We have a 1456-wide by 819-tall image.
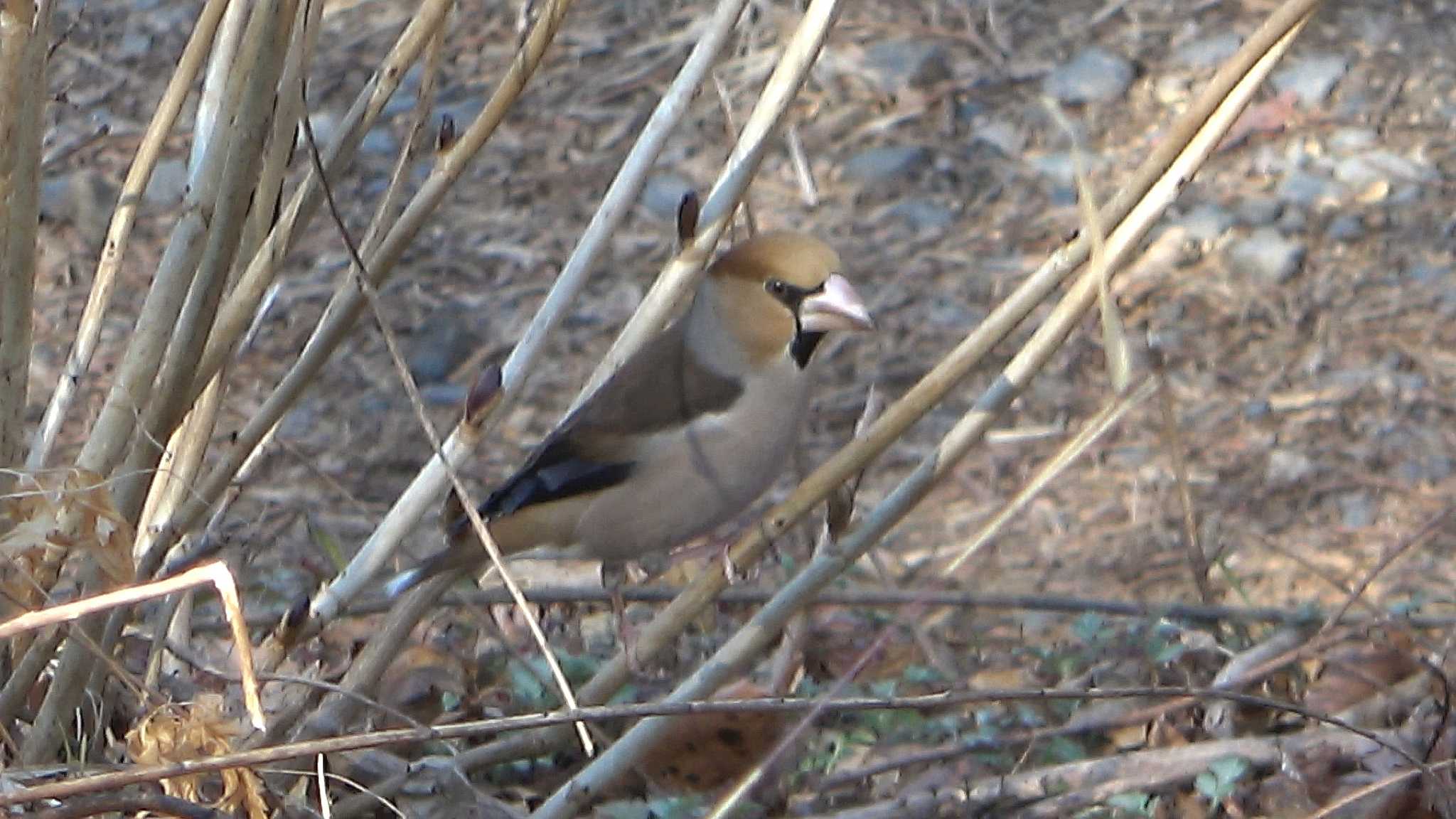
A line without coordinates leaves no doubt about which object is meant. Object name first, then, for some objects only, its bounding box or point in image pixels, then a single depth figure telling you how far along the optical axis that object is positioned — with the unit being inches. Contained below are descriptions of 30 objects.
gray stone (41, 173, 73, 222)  444.1
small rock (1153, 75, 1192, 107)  442.9
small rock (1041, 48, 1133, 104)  450.6
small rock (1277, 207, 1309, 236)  409.4
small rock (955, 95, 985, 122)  452.4
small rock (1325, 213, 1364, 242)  406.0
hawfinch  285.3
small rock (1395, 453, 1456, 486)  342.3
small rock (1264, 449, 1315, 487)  348.3
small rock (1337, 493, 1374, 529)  335.3
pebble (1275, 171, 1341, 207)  416.2
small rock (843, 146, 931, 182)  440.8
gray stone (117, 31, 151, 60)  495.2
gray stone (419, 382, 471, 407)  391.9
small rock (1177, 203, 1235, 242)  411.2
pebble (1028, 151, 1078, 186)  433.7
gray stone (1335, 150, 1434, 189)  417.7
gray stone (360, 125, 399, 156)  467.8
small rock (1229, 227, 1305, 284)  399.9
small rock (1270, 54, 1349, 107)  440.8
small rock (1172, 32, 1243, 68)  448.1
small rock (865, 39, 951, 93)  462.9
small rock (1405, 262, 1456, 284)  392.2
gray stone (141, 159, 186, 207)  454.6
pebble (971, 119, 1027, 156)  444.1
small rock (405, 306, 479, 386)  402.9
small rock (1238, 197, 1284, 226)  413.1
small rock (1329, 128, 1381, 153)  426.3
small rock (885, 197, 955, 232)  427.8
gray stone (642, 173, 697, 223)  437.4
